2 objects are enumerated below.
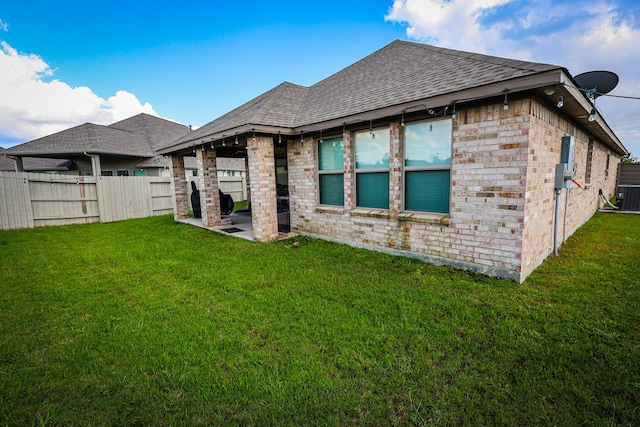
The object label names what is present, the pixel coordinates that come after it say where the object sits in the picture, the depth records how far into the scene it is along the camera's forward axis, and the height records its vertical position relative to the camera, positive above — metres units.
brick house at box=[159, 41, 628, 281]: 3.82 +0.46
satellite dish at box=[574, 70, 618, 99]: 6.46 +2.29
